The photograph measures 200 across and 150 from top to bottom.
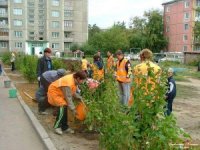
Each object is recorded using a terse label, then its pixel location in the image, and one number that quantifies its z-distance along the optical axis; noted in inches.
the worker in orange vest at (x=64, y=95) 183.8
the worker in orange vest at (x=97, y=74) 208.6
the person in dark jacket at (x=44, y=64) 285.4
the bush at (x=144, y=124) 119.9
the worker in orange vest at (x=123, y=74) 260.4
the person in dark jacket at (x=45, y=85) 235.6
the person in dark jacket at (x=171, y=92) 200.0
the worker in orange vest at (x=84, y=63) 358.1
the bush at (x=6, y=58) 1067.9
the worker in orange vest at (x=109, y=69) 200.4
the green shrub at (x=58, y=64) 460.3
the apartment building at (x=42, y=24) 2174.6
